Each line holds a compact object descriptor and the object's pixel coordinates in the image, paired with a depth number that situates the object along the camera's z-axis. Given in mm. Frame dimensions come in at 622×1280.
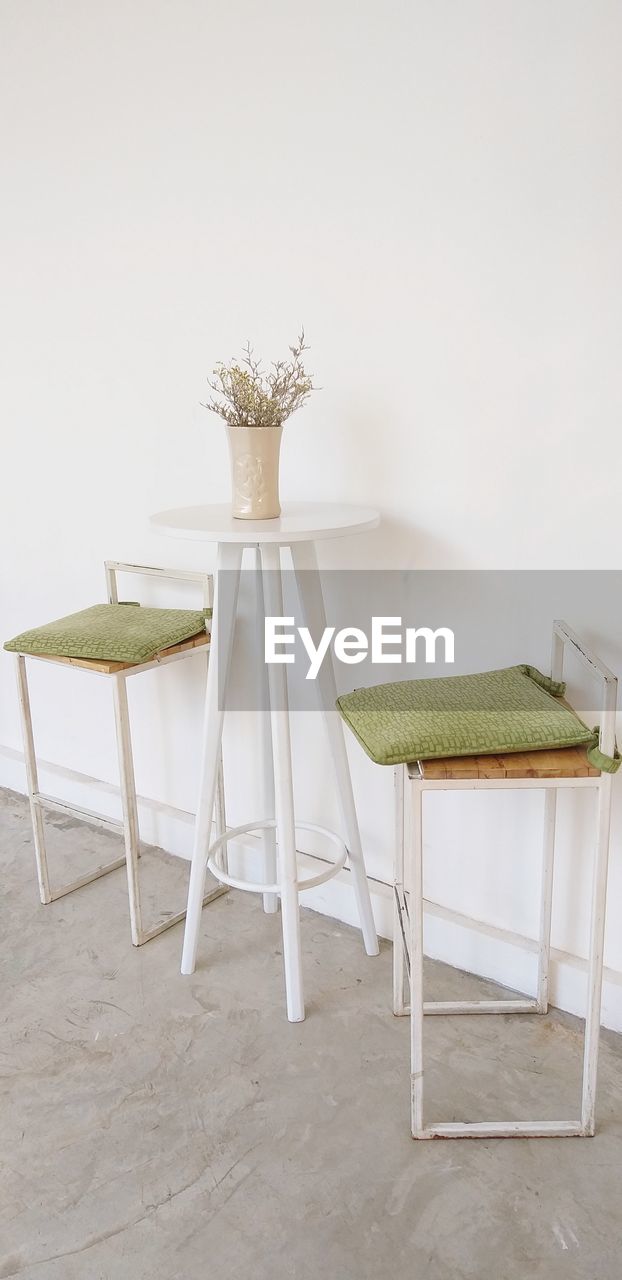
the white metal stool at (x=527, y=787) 1416
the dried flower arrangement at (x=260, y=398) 1738
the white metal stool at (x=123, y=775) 2021
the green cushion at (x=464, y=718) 1436
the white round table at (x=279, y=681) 1672
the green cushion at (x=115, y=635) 1987
